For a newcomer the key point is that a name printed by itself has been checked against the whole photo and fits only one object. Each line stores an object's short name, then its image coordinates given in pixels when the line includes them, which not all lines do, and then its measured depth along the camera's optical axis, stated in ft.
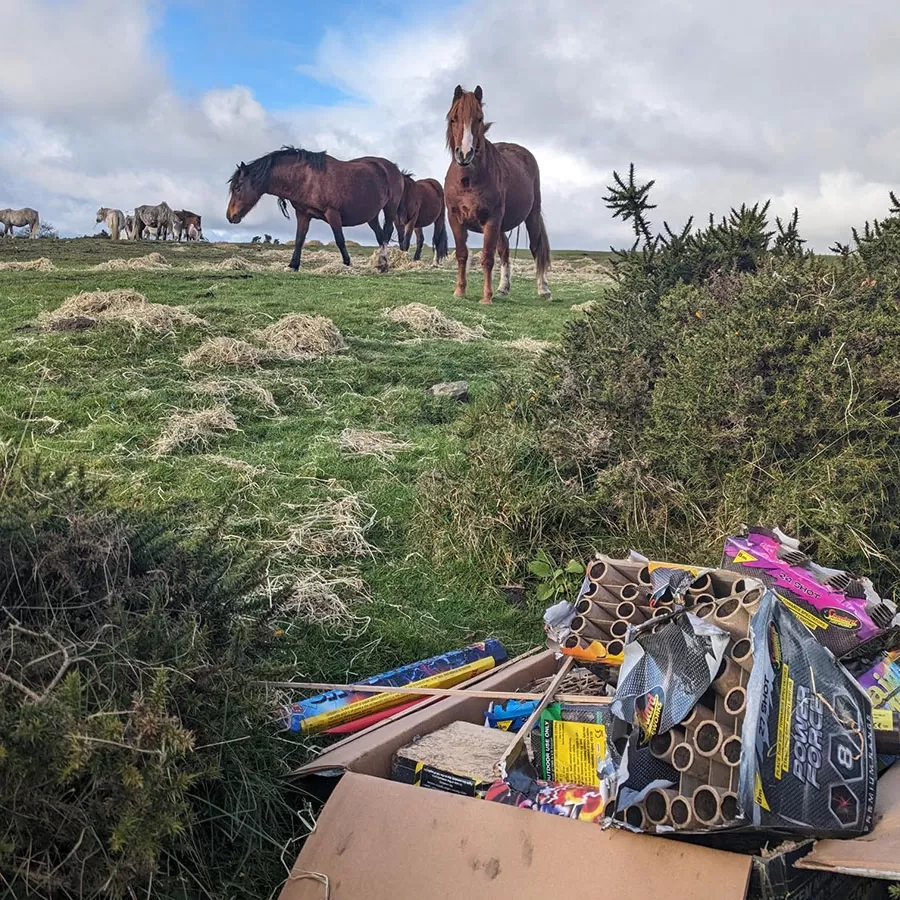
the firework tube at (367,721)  9.19
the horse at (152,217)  106.11
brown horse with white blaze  40.11
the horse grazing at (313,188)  59.36
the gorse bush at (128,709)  5.65
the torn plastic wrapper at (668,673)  6.63
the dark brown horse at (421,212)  79.00
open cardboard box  5.91
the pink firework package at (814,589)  8.89
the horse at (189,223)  127.34
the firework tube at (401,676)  9.28
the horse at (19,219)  102.37
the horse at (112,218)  98.68
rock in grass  23.84
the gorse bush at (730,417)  12.15
